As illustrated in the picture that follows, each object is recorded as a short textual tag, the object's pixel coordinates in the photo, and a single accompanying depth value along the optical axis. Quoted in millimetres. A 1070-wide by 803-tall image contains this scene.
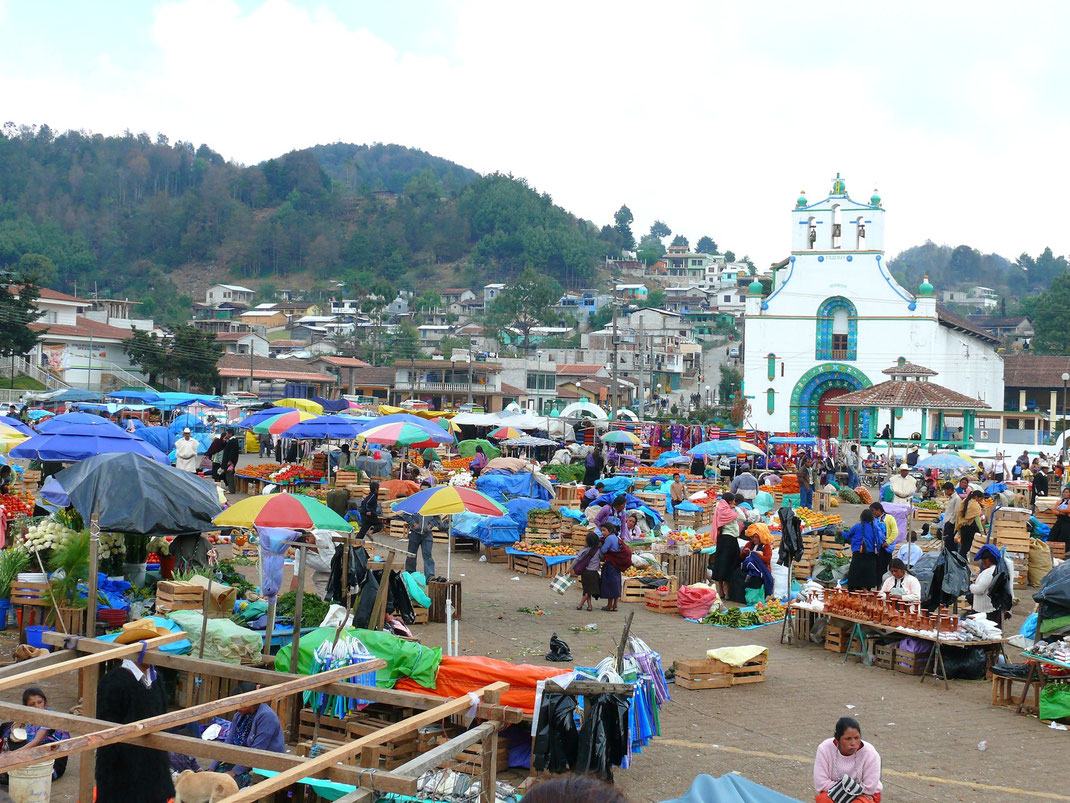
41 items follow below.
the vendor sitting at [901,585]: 11438
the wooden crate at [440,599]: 12375
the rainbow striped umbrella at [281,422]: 23169
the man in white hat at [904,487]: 24328
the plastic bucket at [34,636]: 9773
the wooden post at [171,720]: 4676
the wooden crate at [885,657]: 11180
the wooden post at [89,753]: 5953
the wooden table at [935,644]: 10664
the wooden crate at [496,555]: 17328
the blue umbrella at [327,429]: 21719
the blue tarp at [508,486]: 20000
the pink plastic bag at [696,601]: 13320
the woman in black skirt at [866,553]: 13039
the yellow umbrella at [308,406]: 30016
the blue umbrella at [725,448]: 27531
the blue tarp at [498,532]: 17297
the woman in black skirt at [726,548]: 14406
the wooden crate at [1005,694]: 9969
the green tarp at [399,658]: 8047
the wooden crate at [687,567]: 15227
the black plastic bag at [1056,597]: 10172
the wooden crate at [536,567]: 16078
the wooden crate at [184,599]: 10008
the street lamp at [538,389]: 66062
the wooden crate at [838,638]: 11828
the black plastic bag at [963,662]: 10922
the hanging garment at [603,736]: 7125
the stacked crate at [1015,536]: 17250
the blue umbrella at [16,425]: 19367
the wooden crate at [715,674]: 10102
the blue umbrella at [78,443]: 14742
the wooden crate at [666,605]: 13711
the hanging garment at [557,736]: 7203
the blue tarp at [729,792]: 6023
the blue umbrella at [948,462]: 27062
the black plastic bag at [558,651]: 10539
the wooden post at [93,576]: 8156
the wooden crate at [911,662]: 10945
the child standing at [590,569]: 13297
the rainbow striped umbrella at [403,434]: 21312
